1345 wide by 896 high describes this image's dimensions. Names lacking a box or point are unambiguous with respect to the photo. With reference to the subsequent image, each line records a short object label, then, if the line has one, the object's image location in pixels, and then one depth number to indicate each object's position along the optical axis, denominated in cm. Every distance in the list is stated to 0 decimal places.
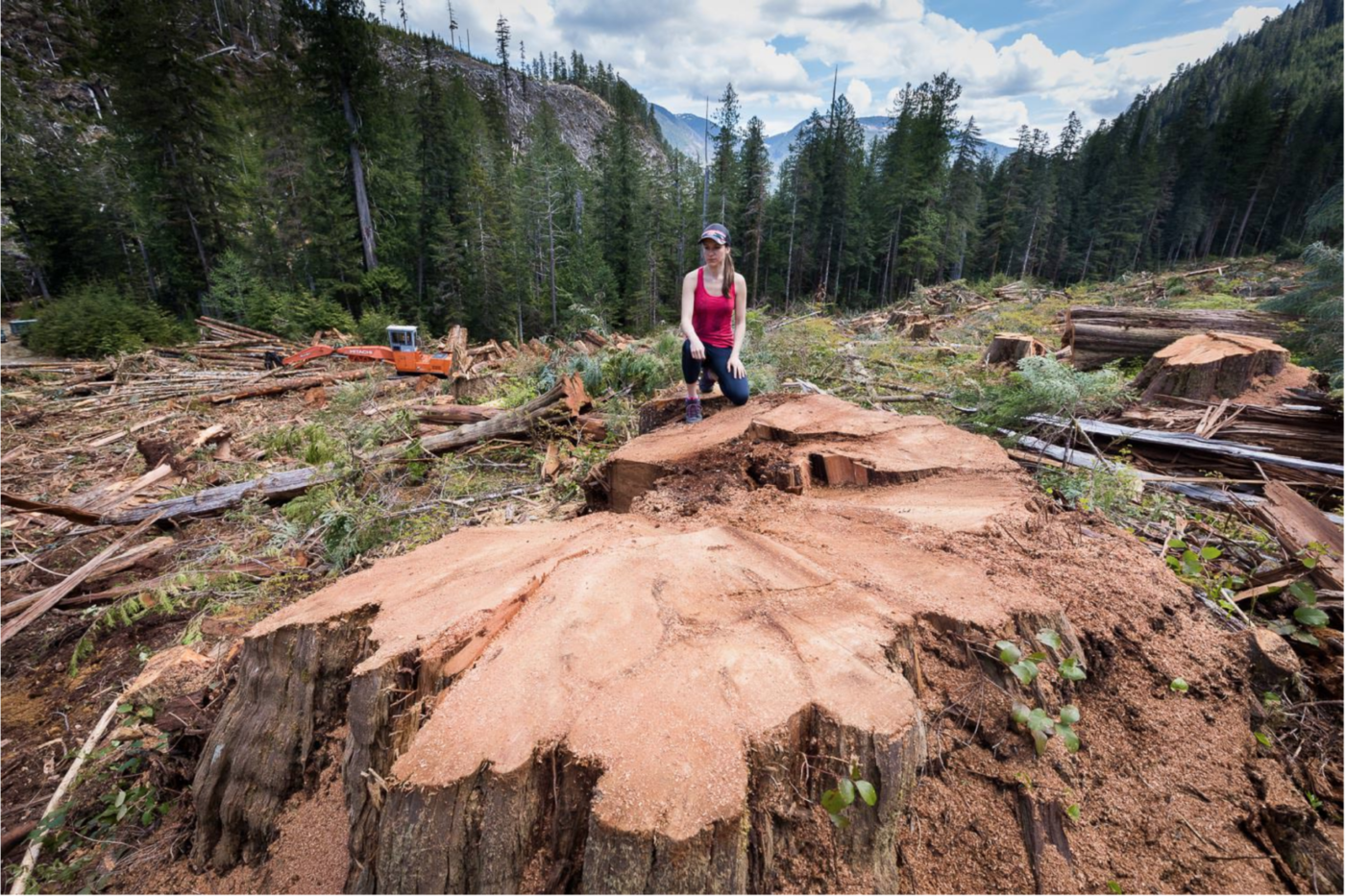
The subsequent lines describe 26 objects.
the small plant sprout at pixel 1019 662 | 132
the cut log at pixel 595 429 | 602
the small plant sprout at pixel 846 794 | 108
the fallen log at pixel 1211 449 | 390
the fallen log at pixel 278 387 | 1140
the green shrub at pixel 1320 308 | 655
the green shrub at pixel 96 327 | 1572
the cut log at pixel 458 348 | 1421
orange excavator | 1375
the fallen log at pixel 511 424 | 629
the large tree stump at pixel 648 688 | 108
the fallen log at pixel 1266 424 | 411
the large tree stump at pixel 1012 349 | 834
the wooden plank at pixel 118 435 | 841
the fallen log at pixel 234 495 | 528
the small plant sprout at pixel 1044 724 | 133
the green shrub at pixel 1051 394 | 422
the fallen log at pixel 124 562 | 409
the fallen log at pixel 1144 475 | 357
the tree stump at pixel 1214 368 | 536
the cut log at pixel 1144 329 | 747
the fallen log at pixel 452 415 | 721
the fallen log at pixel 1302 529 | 210
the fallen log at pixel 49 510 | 423
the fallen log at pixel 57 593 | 373
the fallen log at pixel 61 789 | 220
